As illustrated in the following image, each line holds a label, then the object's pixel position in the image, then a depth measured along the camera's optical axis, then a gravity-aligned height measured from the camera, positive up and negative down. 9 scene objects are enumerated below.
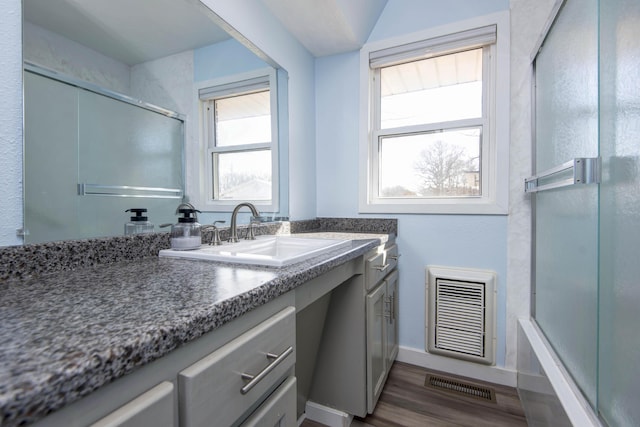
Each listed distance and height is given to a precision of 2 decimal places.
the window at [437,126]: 1.79 +0.54
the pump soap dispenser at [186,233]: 1.09 -0.09
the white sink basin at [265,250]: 0.90 -0.16
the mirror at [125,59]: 0.80 +0.49
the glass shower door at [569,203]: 0.97 +0.02
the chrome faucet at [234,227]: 1.36 -0.08
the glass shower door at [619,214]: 0.75 -0.02
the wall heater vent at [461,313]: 1.72 -0.63
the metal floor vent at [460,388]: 1.61 -1.02
